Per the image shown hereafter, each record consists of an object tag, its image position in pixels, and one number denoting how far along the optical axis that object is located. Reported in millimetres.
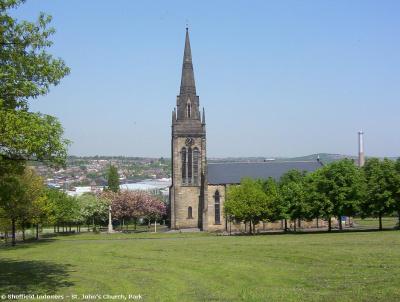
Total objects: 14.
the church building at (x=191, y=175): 82250
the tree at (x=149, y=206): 98156
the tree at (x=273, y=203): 65069
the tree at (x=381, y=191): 56719
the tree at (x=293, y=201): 60469
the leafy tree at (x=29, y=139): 15828
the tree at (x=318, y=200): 58062
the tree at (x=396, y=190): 56594
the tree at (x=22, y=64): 17797
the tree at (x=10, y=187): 20539
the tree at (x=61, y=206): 67625
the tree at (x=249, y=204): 65062
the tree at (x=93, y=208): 97519
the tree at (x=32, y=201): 48781
